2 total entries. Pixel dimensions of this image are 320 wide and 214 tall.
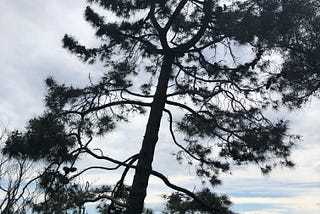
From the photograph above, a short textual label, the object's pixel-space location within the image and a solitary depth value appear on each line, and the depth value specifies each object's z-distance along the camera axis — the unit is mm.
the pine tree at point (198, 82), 3779
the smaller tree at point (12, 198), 4850
